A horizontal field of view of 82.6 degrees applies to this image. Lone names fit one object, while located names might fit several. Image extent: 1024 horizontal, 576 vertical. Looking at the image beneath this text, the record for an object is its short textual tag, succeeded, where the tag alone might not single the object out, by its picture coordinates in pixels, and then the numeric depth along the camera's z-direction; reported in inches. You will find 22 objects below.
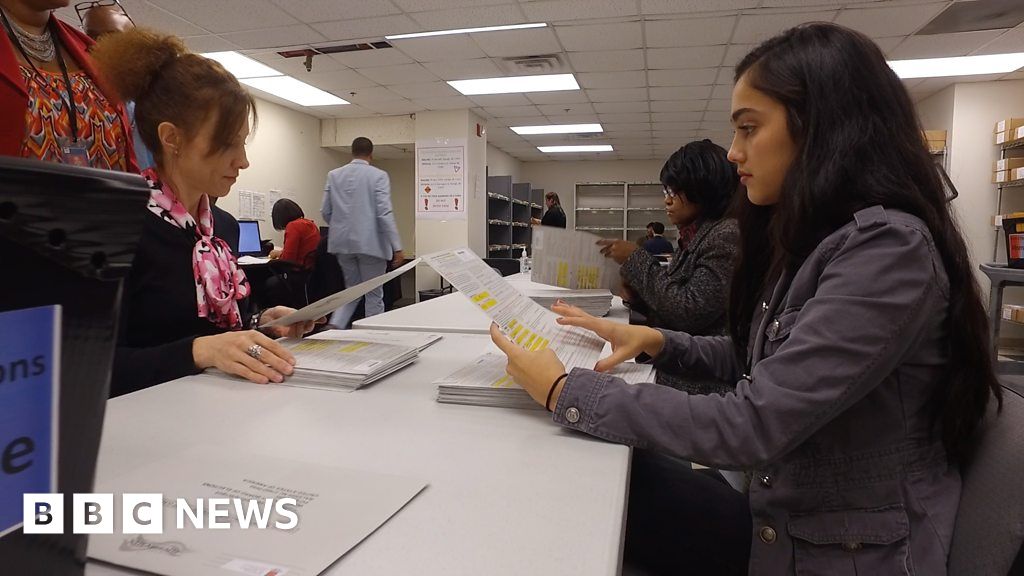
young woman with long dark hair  25.7
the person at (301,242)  171.0
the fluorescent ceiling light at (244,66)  194.6
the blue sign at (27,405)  10.0
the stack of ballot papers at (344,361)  38.1
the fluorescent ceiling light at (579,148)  367.9
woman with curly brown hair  43.9
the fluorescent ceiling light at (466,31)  161.3
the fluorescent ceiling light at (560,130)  305.0
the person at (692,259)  58.6
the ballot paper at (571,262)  69.9
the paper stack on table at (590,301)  72.9
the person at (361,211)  188.7
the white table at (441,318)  62.6
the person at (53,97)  38.8
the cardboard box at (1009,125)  196.4
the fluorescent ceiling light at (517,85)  216.8
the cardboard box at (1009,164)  196.7
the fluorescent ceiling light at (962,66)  190.5
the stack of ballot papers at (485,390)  34.5
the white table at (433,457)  18.9
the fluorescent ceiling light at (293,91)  222.2
